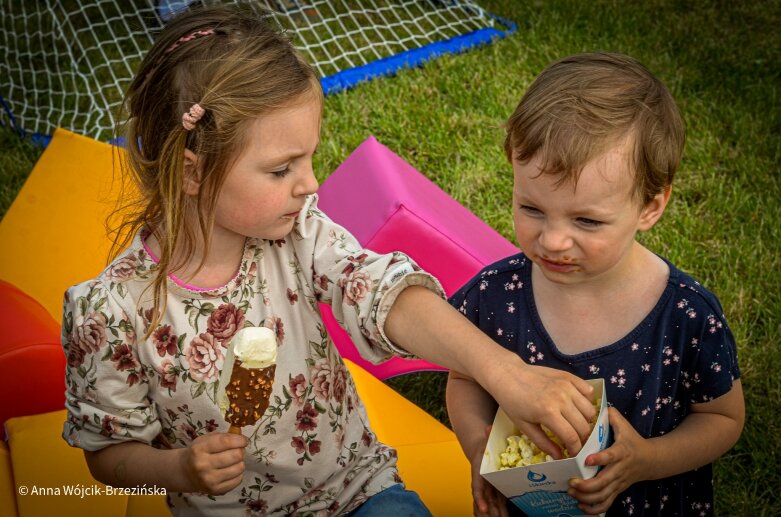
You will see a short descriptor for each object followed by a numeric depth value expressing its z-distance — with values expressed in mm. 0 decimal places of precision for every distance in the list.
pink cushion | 2477
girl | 1531
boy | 1509
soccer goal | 4586
